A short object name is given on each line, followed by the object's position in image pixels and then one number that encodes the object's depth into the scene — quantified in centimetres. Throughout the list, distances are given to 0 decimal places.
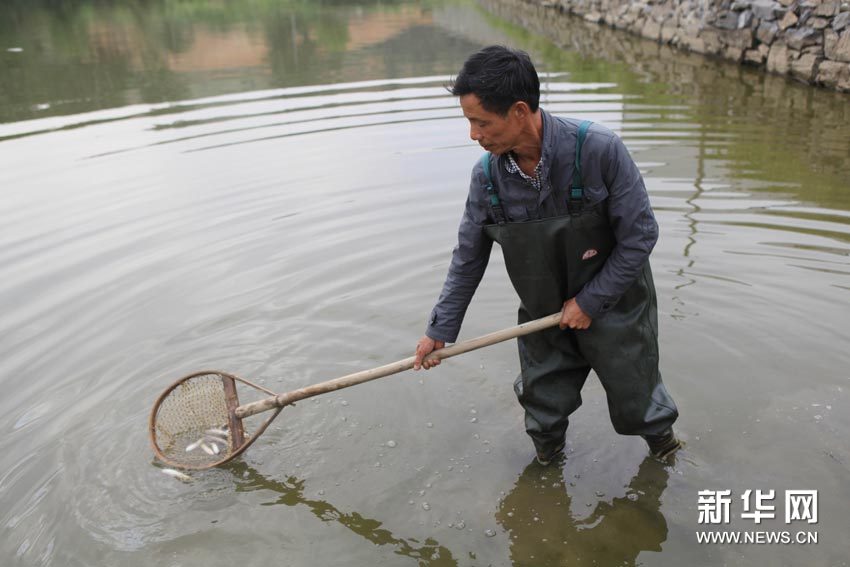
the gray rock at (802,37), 1139
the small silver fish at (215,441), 414
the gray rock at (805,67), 1155
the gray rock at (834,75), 1089
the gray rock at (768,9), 1221
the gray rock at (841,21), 1073
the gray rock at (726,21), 1371
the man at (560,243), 282
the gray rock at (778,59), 1227
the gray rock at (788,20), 1180
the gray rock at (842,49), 1067
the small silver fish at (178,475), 395
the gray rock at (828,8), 1097
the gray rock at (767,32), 1249
